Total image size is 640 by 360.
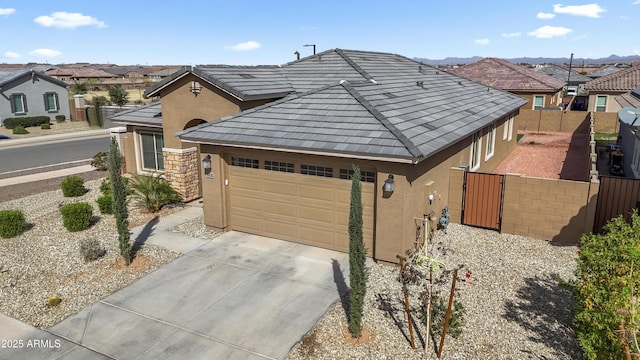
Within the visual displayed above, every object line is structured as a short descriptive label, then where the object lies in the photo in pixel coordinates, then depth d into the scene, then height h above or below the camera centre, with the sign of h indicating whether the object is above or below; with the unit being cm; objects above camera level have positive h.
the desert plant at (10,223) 1348 -385
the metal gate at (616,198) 1202 -275
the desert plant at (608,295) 661 -306
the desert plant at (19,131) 3684 -302
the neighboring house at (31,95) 3997 -15
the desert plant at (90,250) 1165 -399
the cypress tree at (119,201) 1101 -260
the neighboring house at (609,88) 3628 +46
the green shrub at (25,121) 3900 -242
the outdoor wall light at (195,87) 1596 +23
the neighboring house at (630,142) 1282 -215
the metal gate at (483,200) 1355 -319
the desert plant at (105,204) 1540 -371
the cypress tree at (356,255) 763 -273
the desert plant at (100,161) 2297 -339
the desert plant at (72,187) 1817 -370
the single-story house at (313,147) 1112 -141
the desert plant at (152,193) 1574 -345
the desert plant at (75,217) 1386 -375
